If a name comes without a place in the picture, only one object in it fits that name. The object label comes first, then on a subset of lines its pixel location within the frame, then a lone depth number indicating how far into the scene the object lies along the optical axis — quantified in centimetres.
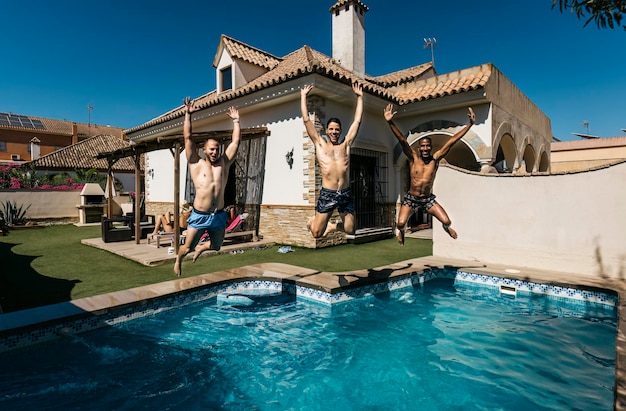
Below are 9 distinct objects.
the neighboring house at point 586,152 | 2600
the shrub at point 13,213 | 1636
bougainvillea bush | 1919
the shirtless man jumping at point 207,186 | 447
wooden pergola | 865
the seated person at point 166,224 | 1028
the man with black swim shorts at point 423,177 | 527
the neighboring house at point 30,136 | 4216
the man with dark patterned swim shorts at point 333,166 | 509
